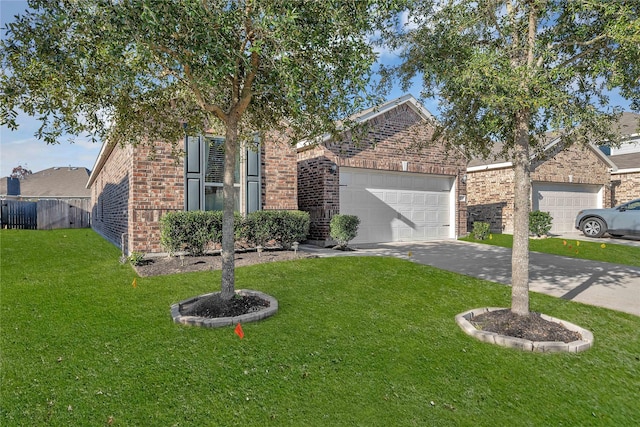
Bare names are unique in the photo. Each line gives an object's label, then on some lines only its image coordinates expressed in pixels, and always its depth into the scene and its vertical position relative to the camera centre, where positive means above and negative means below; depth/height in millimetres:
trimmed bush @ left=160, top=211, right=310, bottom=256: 8445 -509
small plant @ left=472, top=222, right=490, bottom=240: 13773 -804
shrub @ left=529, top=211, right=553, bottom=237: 14227 -485
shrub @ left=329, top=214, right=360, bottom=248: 10383 -553
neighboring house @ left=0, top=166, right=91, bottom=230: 21816 +374
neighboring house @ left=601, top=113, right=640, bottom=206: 17984 +1724
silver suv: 13820 -423
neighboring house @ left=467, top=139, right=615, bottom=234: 16453 +1110
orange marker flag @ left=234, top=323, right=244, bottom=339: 4191 -1485
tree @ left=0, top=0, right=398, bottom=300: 3590 +1764
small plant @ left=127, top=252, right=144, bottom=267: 7906 -1120
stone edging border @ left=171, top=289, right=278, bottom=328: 4469 -1430
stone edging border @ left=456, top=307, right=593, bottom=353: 3957 -1529
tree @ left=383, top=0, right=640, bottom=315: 3961 +1829
